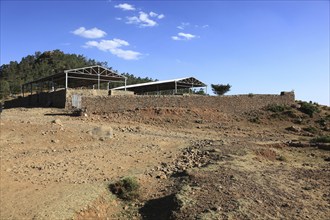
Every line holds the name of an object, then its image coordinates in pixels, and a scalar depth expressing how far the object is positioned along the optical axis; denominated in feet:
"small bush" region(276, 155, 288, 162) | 45.14
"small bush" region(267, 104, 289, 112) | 88.17
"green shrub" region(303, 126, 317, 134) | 75.31
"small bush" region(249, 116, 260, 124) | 81.59
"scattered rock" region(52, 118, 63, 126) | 61.82
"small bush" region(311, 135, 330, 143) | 58.36
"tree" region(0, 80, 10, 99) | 203.33
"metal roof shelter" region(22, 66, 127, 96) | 106.93
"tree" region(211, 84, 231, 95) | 114.73
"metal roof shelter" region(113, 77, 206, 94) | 122.01
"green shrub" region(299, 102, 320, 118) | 88.16
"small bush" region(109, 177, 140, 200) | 32.76
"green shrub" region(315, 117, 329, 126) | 82.43
